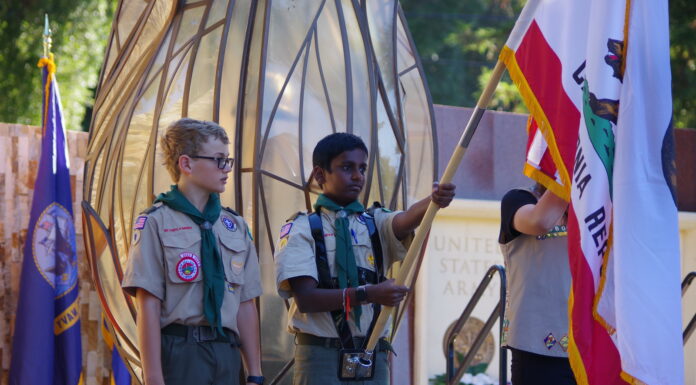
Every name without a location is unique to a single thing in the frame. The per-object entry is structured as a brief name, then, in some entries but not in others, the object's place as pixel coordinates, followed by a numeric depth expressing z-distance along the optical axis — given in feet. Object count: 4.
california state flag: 19.80
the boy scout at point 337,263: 24.54
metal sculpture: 29.60
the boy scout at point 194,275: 23.52
